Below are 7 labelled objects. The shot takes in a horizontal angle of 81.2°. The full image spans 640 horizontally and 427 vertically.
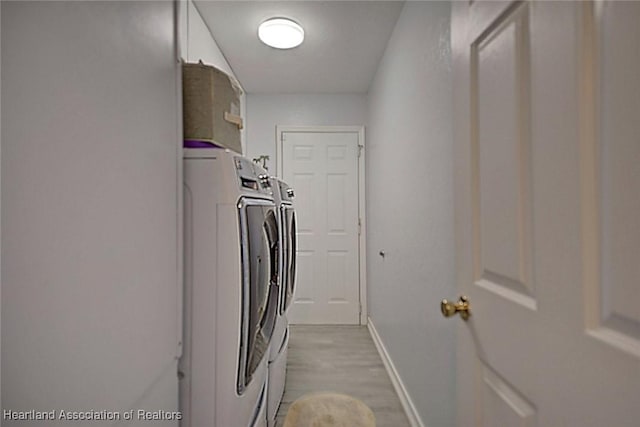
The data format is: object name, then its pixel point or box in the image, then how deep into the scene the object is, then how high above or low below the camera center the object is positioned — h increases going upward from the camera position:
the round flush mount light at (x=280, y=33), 2.47 +1.27
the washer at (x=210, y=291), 1.18 -0.23
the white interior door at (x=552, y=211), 0.48 +0.01
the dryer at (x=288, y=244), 2.19 -0.16
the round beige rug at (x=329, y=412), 2.15 -1.17
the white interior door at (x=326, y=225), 4.06 -0.08
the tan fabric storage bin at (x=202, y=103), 1.28 +0.40
